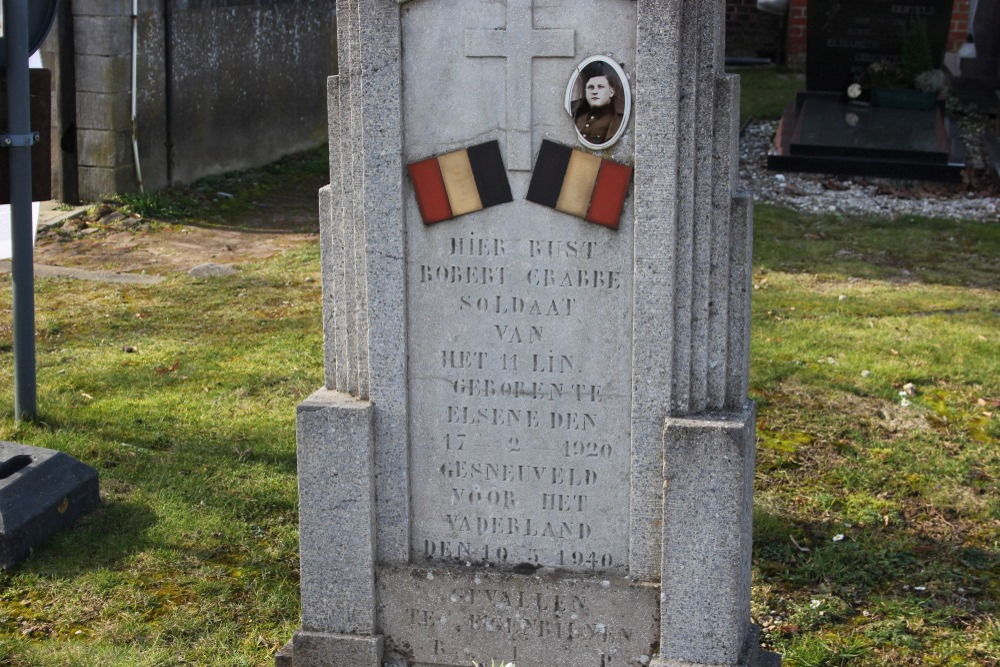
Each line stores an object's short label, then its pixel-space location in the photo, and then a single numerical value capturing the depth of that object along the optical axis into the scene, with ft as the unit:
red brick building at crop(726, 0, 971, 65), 64.08
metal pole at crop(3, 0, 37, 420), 18.61
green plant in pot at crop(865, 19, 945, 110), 44.32
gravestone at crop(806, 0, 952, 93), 46.34
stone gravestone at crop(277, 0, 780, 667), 12.42
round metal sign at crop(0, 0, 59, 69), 19.10
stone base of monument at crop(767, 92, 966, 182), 39.29
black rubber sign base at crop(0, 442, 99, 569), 15.99
